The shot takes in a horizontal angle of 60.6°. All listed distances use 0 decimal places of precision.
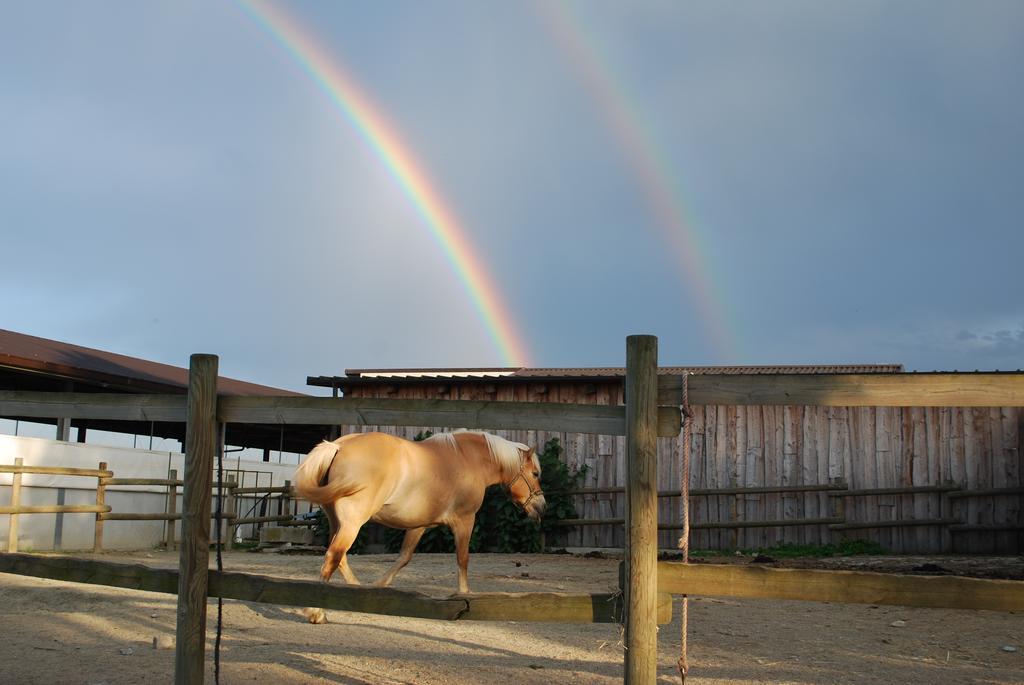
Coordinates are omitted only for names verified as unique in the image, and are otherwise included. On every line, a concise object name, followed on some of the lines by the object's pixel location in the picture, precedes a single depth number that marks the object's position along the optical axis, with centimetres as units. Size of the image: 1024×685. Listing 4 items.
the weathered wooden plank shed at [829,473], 1494
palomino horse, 697
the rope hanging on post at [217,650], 411
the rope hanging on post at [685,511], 361
